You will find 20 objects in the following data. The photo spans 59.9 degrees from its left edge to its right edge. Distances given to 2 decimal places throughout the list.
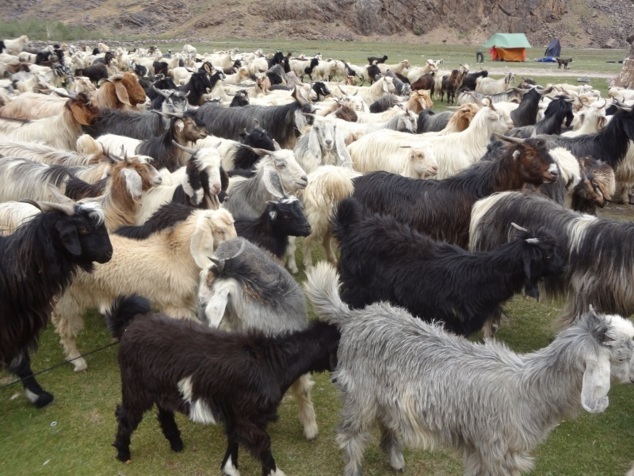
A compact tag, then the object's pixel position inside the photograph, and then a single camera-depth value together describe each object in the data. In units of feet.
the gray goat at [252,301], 12.04
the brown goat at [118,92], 32.19
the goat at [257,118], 29.12
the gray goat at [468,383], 8.65
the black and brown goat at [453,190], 17.89
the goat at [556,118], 31.12
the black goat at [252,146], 23.89
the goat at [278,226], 16.08
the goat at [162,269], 13.97
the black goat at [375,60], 80.47
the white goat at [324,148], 24.22
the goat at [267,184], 19.48
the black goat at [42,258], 11.67
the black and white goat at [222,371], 10.06
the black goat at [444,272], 12.68
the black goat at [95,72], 61.52
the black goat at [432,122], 33.17
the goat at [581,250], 13.30
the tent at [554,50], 112.78
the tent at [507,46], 107.76
